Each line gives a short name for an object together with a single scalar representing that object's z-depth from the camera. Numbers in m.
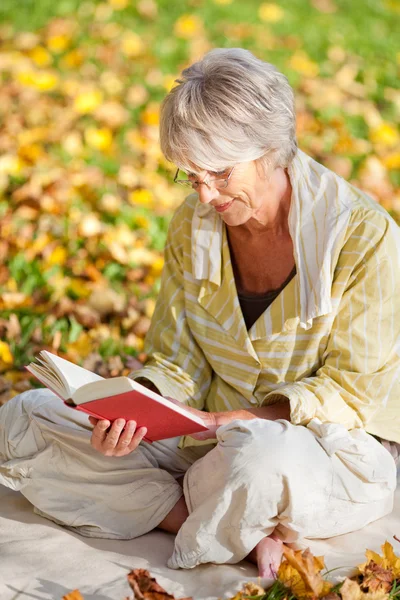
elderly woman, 4.33
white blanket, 4.11
